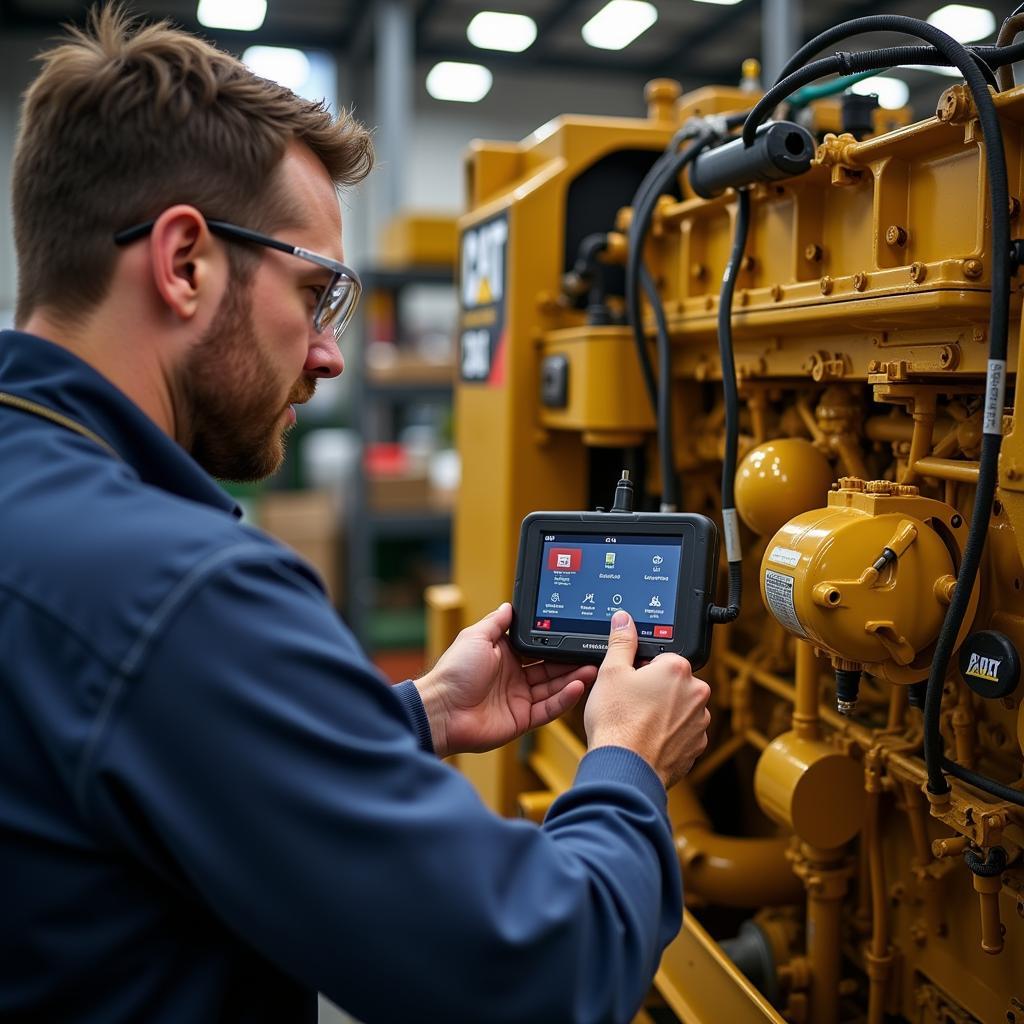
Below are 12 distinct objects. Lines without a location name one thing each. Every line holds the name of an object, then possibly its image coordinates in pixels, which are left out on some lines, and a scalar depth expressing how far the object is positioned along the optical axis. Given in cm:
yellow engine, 124
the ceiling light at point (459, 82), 858
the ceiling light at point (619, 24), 727
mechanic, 73
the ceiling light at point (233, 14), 723
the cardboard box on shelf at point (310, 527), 554
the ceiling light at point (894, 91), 698
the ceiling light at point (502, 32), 754
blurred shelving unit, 520
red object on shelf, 533
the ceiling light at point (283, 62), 798
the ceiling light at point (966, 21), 668
